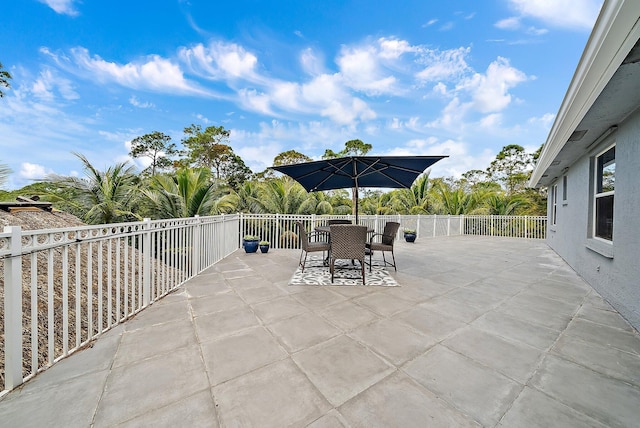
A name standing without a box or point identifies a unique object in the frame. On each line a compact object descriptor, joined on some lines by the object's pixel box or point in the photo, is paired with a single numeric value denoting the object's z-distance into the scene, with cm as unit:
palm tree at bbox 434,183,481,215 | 1245
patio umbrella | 455
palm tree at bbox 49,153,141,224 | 684
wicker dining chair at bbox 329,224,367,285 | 396
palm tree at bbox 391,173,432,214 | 1243
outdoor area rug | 402
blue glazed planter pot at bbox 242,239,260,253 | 644
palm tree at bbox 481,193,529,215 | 1240
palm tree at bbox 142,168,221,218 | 685
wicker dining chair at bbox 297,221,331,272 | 463
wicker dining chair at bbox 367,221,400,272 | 469
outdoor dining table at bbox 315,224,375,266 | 489
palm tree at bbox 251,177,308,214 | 901
